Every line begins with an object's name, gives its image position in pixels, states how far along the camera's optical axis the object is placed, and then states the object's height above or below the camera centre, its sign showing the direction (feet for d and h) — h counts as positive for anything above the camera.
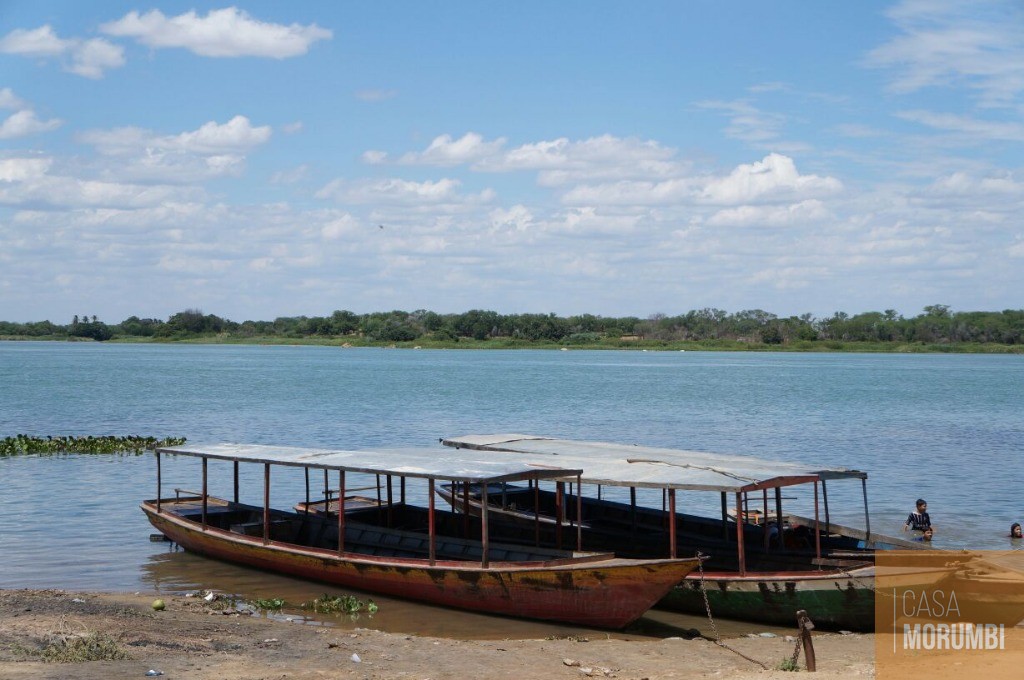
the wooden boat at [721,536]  44.11 -10.50
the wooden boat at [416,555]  43.68 -10.53
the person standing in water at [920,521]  59.88 -10.73
